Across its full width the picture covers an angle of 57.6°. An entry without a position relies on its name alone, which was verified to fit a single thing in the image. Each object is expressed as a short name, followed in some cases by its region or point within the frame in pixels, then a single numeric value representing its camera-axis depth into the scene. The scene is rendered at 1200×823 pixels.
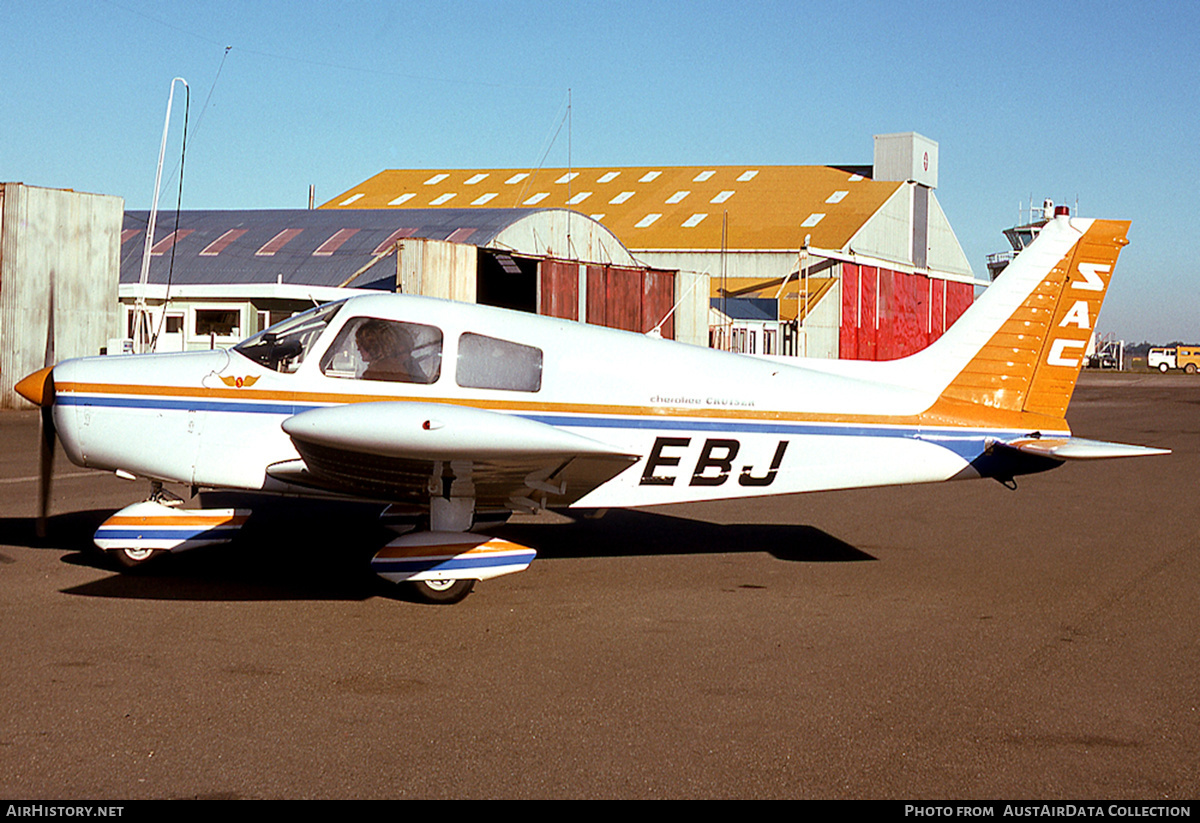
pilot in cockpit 7.29
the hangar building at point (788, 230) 36.75
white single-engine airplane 7.11
